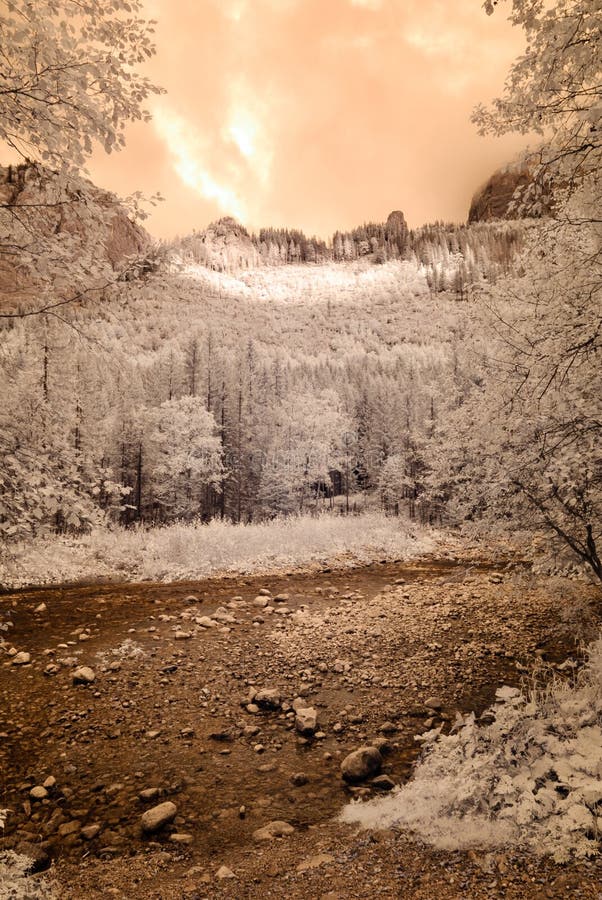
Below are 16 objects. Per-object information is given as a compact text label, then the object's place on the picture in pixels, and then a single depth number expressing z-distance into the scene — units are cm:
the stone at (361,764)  576
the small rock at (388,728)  683
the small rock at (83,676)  831
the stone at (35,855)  435
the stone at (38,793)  551
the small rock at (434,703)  738
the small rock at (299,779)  575
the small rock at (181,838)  474
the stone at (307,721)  689
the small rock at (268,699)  763
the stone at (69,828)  492
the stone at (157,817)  495
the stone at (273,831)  475
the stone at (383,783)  555
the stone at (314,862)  391
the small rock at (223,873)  401
